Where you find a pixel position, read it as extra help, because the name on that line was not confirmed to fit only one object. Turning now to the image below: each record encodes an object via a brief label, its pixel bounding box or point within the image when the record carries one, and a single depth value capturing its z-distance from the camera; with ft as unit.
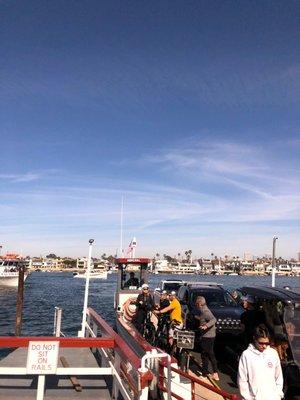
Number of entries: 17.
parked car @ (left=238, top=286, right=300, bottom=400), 25.45
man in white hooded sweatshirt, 18.39
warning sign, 22.39
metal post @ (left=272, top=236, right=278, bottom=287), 58.95
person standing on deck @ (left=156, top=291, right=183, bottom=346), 38.86
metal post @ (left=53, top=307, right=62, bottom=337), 45.20
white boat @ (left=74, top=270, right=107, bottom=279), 483.10
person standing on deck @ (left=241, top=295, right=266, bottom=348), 31.40
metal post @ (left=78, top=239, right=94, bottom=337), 48.57
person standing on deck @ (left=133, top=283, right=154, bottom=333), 43.60
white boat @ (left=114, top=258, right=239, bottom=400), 20.80
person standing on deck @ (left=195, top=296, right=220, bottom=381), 32.35
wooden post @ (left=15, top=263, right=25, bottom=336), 81.20
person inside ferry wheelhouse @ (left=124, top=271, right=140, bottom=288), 63.57
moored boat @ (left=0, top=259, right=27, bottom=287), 276.53
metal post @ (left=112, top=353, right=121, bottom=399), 25.30
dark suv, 40.40
